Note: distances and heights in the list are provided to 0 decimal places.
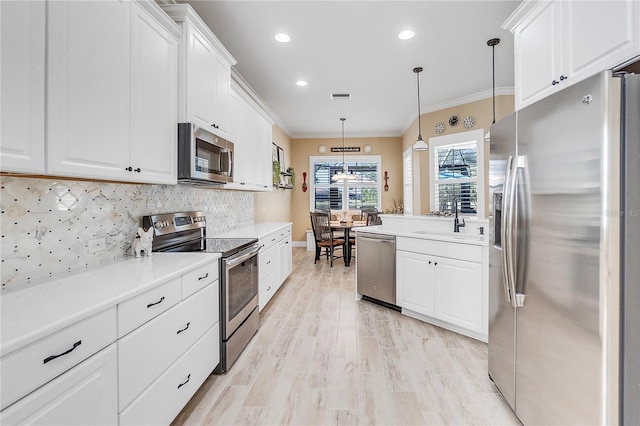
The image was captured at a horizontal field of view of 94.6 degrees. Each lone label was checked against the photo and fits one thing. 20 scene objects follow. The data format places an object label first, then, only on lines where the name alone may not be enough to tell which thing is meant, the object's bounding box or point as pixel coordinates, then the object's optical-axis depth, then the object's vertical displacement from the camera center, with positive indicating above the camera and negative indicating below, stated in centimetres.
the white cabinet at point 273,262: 322 -64
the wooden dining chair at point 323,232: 556 -38
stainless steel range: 214 -43
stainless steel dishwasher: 334 -65
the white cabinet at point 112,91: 126 +63
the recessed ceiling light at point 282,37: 296 +178
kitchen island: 259 -60
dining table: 564 -47
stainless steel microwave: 212 +44
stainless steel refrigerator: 110 -18
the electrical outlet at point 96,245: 173 -20
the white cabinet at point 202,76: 214 +111
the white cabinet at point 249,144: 319 +86
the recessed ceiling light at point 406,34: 293 +179
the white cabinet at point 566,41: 133 +91
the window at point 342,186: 774 +69
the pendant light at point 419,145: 415 +97
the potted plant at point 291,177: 679 +84
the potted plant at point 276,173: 545 +74
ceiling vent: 473 +189
